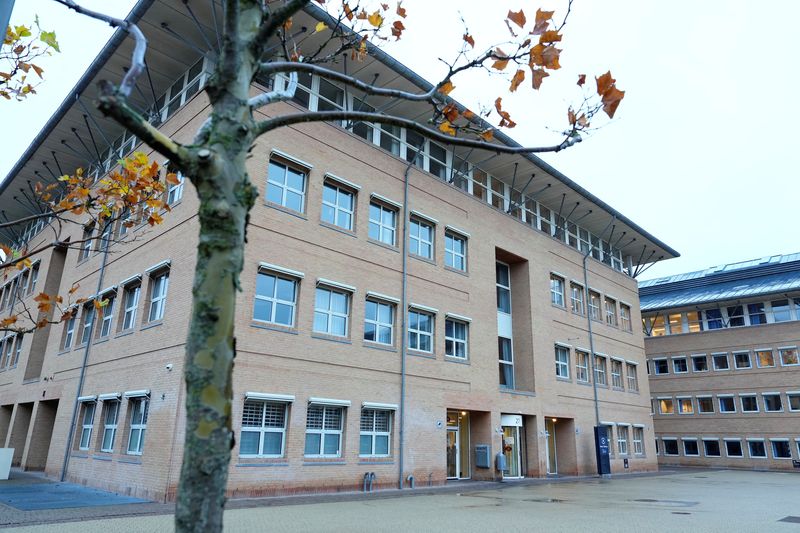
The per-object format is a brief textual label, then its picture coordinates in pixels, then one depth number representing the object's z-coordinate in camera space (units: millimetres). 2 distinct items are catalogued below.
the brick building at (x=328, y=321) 15188
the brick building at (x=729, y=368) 36906
